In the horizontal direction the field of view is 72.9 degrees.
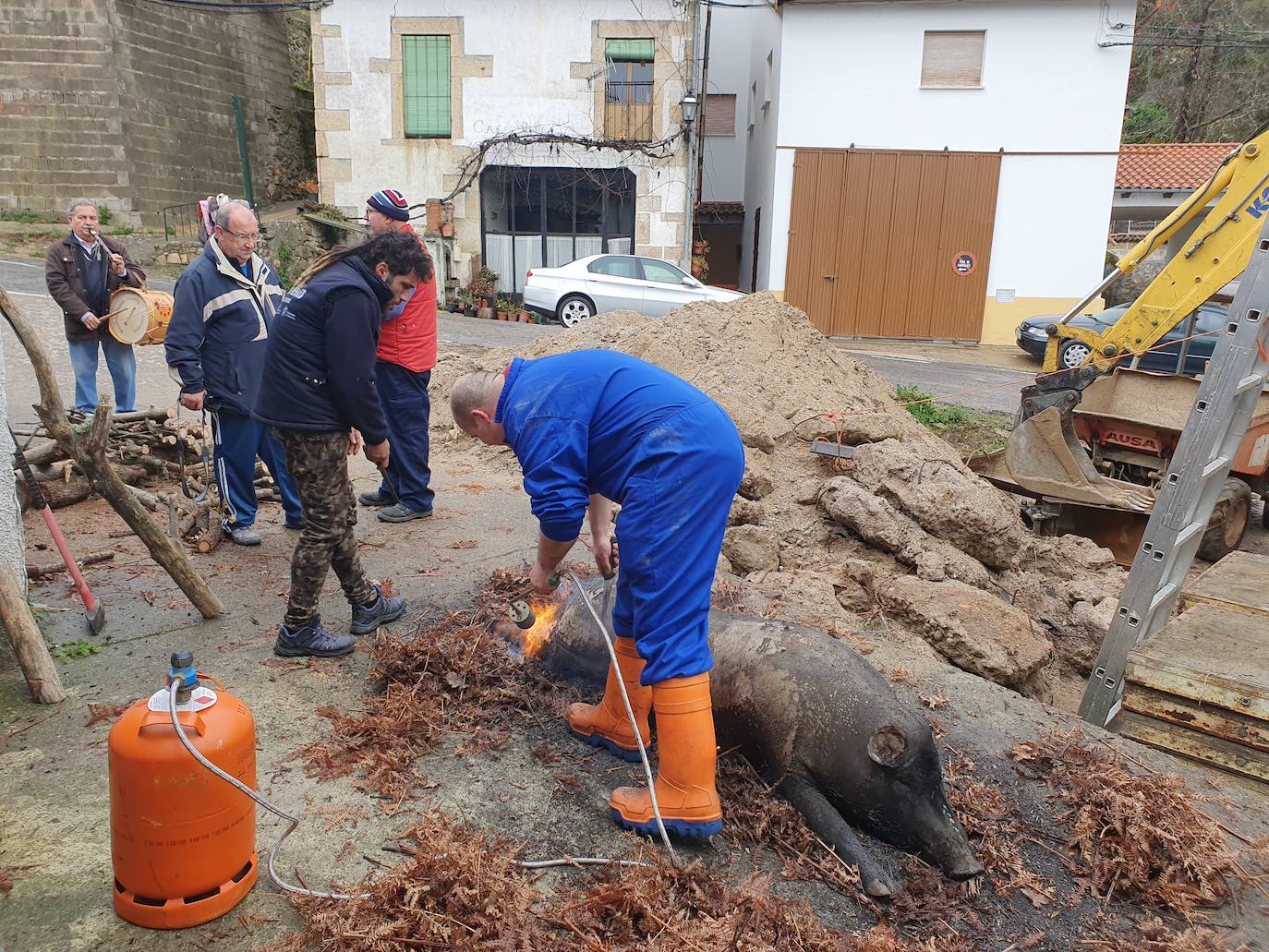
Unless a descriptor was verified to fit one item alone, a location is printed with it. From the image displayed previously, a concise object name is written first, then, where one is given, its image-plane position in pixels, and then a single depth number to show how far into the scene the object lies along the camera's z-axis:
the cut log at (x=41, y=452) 3.82
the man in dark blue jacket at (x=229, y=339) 4.63
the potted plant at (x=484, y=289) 18.03
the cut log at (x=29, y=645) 3.19
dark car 11.20
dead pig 2.71
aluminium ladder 4.08
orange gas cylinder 2.15
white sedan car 14.99
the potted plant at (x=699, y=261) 19.11
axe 3.58
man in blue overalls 2.62
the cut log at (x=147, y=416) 6.21
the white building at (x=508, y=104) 16.95
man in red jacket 5.30
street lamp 16.33
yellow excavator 7.40
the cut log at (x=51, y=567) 4.41
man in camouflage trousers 3.54
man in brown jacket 6.87
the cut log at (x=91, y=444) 3.47
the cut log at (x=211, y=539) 4.93
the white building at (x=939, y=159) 16.78
